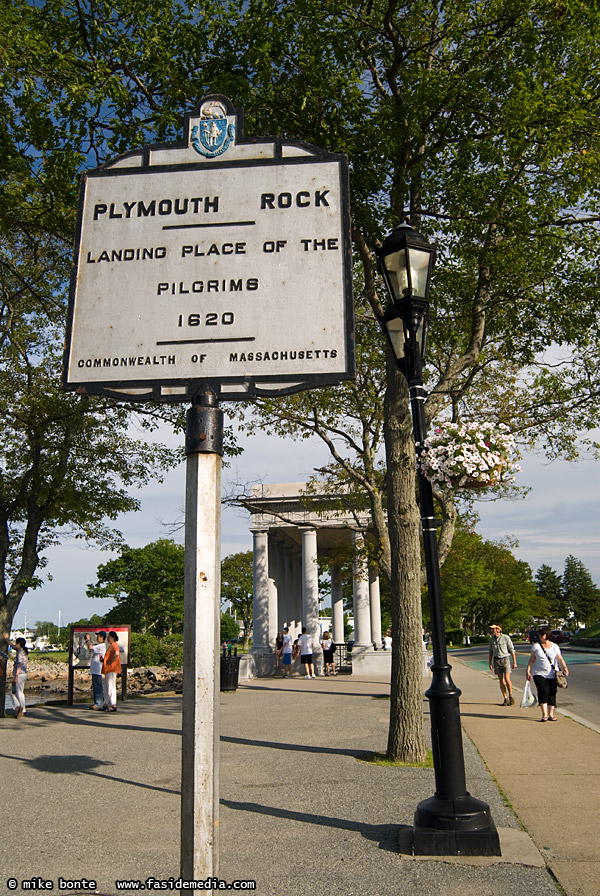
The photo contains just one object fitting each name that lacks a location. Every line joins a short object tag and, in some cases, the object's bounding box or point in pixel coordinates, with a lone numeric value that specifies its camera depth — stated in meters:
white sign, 3.16
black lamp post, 5.47
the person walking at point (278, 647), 30.44
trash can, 21.50
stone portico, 29.03
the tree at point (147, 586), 70.56
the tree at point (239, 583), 68.50
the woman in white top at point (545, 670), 13.57
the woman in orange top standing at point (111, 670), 15.97
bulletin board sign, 18.34
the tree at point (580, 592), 115.94
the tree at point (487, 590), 38.60
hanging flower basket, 6.56
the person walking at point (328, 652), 29.16
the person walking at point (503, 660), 16.52
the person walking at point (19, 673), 15.76
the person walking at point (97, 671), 17.55
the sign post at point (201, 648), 2.74
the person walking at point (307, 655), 27.48
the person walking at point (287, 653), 28.06
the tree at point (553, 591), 129.88
